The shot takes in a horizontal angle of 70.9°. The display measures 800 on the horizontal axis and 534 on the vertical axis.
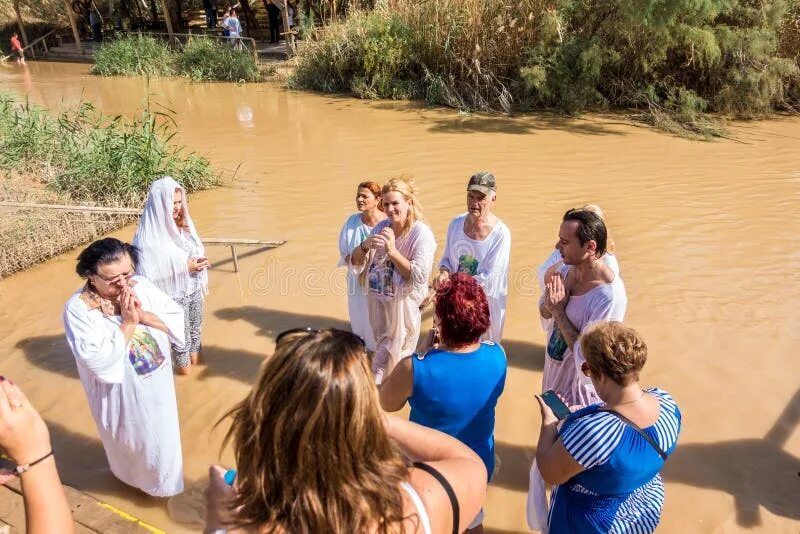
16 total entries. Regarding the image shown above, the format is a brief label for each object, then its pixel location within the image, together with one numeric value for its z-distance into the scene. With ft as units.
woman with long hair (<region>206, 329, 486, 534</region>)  4.16
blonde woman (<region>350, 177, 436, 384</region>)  11.82
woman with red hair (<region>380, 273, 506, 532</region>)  7.11
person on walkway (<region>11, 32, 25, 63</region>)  75.13
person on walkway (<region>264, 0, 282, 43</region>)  64.85
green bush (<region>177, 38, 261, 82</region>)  52.80
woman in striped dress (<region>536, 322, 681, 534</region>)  6.31
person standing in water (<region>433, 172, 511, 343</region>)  12.01
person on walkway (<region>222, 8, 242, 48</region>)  57.06
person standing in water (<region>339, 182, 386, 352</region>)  13.34
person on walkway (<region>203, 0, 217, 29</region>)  70.61
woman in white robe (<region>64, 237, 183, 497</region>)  8.64
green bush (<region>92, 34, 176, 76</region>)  57.98
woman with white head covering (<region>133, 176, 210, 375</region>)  12.41
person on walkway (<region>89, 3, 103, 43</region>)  77.56
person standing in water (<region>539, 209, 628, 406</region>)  9.11
